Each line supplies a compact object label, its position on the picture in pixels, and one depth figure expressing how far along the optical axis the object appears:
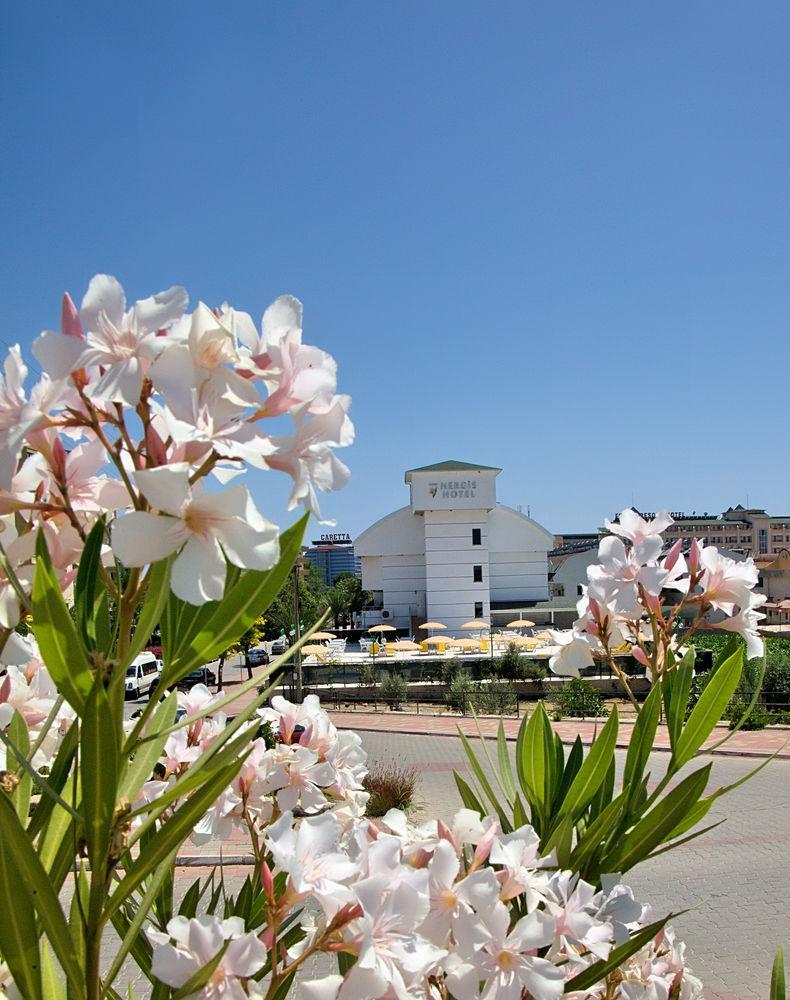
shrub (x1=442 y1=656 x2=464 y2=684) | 23.35
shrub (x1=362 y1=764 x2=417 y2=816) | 9.30
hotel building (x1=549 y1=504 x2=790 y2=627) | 86.50
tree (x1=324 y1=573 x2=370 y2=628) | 59.91
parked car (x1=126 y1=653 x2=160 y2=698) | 21.57
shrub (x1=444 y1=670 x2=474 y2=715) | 19.38
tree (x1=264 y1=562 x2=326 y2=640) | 26.78
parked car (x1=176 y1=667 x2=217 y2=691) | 20.62
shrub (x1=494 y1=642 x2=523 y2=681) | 24.67
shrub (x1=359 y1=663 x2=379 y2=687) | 23.16
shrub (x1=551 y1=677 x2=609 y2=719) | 17.06
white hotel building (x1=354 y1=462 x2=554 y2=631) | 41.75
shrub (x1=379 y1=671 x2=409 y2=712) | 21.06
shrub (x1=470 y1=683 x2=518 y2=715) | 18.07
